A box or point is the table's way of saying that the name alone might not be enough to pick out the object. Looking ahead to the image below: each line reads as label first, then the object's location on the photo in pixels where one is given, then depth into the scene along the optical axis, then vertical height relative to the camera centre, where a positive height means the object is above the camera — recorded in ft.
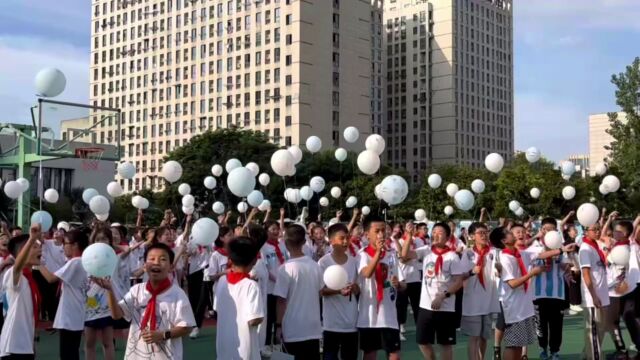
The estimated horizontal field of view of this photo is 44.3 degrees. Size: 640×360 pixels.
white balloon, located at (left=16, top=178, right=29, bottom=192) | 45.19 +1.43
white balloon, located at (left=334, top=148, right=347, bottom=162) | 54.70 +3.94
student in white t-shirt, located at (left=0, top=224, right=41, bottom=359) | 18.85 -2.53
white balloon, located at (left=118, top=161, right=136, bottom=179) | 45.27 +2.29
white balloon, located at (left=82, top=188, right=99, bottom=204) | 41.73 +0.80
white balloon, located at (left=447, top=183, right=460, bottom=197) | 50.01 +1.37
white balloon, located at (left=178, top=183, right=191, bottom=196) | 49.16 +1.25
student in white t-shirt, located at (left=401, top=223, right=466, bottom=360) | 23.70 -2.65
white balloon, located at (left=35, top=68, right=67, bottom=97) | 36.14 +5.86
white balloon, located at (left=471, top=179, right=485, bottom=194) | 52.53 +1.64
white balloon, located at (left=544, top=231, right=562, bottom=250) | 24.72 -0.92
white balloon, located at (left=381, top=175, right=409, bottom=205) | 26.55 +0.71
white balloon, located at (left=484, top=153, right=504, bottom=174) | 44.40 +2.72
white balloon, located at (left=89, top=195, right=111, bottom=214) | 35.81 +0.18
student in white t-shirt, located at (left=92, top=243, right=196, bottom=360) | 15.61 -2.08
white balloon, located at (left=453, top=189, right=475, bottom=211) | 36.62 +0.53
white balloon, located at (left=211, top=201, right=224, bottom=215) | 52.20 +0.16
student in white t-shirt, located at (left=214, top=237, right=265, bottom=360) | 16.52 -2.07
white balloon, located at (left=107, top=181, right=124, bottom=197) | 44.25 +1.08
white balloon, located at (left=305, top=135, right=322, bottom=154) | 47.11 +4.00
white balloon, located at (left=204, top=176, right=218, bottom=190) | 51.38 +1.80
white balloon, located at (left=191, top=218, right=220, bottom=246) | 20.16 -0.56
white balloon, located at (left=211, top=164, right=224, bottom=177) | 53.01 +2.68
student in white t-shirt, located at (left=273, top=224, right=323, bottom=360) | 20.18 -2.53
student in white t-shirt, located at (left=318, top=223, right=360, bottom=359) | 21.33 -2.73
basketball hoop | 72.43 +5.26
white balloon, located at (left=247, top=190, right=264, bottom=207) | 37.01 +0.55
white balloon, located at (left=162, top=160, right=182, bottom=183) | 42.34 +2.05
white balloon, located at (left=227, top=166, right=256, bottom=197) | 27.53 +1.00
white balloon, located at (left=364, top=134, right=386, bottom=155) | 37.22 +3.23
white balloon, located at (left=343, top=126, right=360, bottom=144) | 48.07 +4.65
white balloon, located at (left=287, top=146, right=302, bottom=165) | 38.93 +2.97
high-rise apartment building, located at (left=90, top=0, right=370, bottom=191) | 245.04 +47.58
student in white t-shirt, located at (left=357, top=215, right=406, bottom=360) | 21.74 -2.66
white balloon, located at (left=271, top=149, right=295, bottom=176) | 33.04 +2.02
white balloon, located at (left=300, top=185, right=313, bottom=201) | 53.78 +1.16
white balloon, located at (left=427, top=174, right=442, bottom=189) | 51.55 +1.97
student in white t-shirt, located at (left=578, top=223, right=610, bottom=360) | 26.53 -2.97
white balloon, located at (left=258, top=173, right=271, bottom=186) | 51.03 +1.99
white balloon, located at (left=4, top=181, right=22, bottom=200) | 44.32 +1.10
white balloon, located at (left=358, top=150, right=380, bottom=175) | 33.40 +2.04
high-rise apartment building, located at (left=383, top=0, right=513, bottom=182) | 339.77 +56.00
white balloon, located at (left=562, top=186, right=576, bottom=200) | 51.29 +1.23
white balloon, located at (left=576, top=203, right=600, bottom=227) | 28.02 -0.14
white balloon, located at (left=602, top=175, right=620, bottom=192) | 45.63 +1.64
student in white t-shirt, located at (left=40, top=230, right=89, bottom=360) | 21.56 -2.46
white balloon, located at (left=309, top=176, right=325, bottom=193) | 51.60 +1.66
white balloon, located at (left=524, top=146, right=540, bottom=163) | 53.28 +3.81
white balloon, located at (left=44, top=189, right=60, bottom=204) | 49.35 +0.80
